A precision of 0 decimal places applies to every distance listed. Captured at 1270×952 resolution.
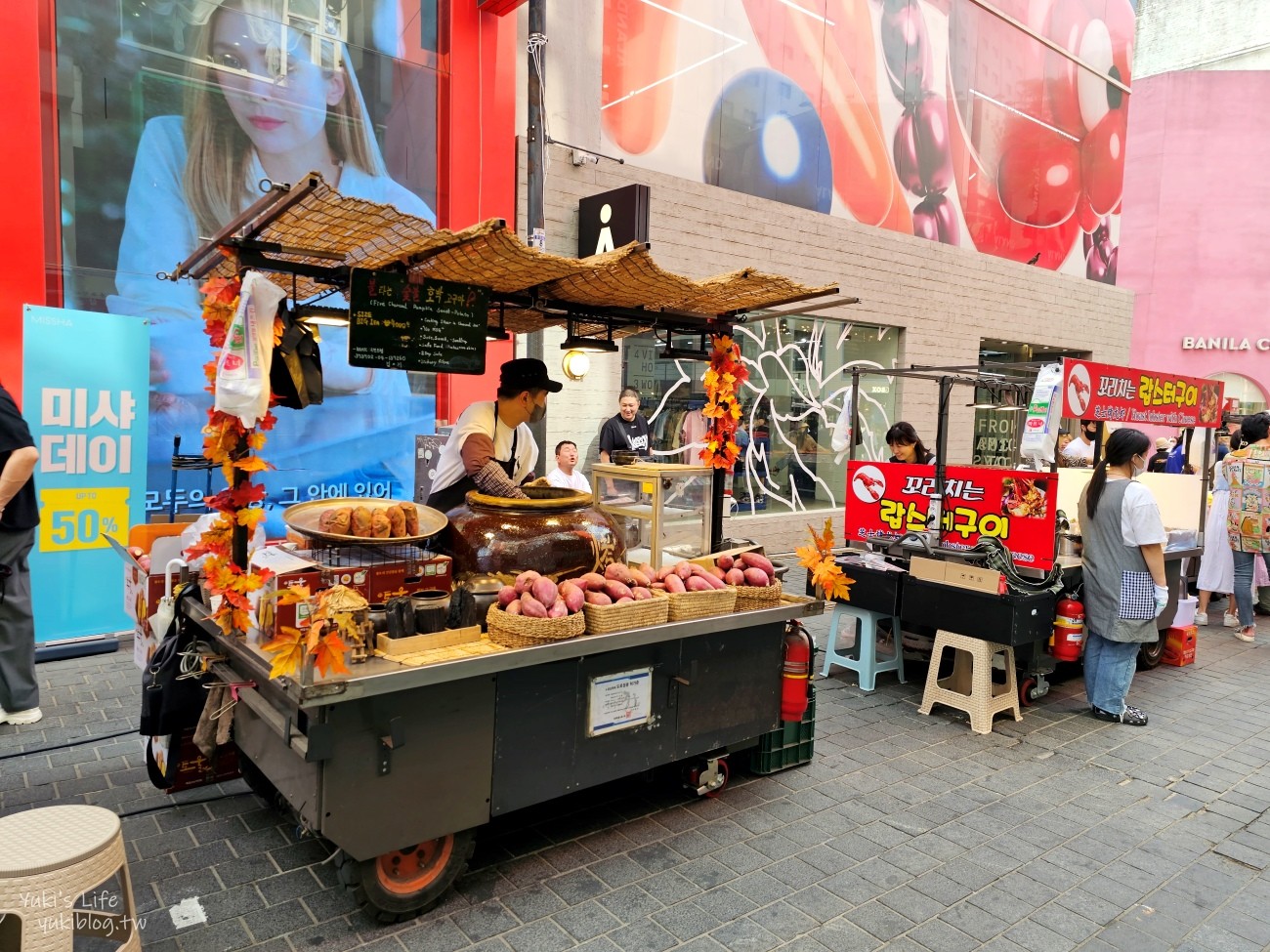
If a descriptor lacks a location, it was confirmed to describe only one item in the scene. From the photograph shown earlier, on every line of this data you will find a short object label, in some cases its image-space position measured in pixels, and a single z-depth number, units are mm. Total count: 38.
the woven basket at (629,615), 3414
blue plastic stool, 5961
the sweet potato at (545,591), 3363
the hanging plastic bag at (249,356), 3160
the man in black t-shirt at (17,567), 4410
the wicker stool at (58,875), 2195
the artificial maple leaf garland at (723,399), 5145
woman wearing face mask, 5250
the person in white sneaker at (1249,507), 7730
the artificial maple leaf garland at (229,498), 3277
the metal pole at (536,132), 7539
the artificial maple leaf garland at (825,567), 4359
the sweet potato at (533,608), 3273
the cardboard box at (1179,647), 6977
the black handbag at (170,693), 3533
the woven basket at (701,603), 3729
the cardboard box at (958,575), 5145
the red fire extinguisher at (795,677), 4242
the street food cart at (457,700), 2857
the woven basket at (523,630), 3201
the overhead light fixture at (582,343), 4746
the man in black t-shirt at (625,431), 8086
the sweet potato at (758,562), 4293
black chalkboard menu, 3494
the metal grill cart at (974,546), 5242
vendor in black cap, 4141
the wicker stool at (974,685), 5246
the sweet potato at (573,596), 3396
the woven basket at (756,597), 4031
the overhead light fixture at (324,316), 3757
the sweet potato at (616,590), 3604
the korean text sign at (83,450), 5703
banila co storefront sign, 22000
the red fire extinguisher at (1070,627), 5465
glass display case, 4672
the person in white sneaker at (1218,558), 8242
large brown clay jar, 3814
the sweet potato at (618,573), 3807
